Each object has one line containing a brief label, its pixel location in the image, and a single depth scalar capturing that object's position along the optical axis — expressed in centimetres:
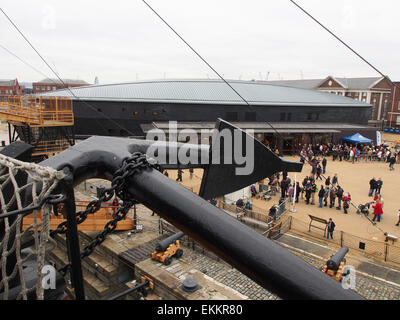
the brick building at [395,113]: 5397
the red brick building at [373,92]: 5512
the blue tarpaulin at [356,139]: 2864
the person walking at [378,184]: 1652
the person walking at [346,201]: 1436
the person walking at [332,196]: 1502
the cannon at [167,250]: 1044
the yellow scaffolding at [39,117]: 1523
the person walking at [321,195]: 1483
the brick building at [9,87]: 7681
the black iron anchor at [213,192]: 201
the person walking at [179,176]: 1808
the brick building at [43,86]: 8696
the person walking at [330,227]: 1178
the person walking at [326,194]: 1523
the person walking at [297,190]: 1616
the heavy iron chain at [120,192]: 245
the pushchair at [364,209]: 1423
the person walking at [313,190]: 1574
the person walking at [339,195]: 1495
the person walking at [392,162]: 2309
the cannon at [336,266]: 923
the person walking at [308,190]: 1551
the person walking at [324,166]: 2083
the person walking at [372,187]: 1655
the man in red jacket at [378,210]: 1352
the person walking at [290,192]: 1571
